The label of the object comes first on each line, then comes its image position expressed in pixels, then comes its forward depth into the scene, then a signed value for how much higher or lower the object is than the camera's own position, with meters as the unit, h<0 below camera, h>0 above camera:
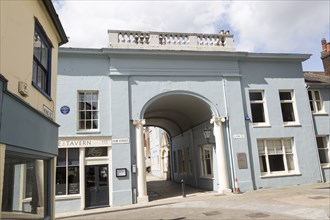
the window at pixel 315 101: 18.80 +3.81
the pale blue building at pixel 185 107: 14.41 +3.07
